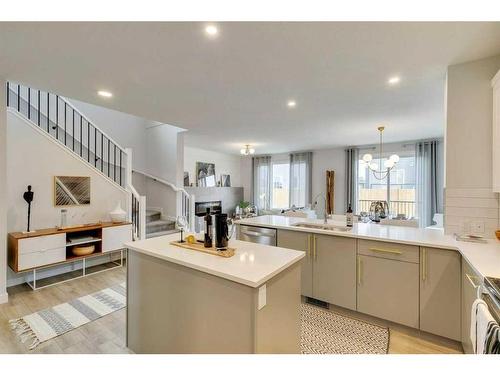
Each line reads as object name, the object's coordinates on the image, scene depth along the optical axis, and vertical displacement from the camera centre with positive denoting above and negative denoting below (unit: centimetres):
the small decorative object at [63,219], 341 -45
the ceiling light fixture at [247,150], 634 +106
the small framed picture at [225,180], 853 +34
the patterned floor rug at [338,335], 201 -132
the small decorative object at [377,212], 481 -45
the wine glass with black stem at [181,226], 203 -32
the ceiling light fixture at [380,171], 670 +54
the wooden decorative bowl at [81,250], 343 -89
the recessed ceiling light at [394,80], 257 +120
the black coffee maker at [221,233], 175 -32
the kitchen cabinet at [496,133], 196 +49
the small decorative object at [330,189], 745 +3
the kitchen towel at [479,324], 110 -65
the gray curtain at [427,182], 588 +22
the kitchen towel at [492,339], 97 -61
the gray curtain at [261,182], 891 +29
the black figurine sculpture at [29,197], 314 -12
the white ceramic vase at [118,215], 397 -44
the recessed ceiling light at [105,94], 297 +119
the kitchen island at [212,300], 132 -69
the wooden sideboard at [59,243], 294 -76
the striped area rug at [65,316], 219 -132
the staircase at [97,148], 440 +84
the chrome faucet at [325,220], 313 -39
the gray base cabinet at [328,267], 243 -82
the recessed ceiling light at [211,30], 174 +117
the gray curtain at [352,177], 707 +39
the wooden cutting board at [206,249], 165 -44
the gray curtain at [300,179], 791 +37
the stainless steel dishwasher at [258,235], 300 -58
